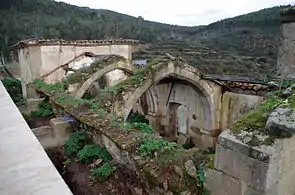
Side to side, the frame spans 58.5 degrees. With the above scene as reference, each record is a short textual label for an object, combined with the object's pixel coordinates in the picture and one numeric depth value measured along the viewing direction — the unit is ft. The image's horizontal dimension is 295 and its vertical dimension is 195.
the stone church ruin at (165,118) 11.82
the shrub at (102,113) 22.13
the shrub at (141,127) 20.07
